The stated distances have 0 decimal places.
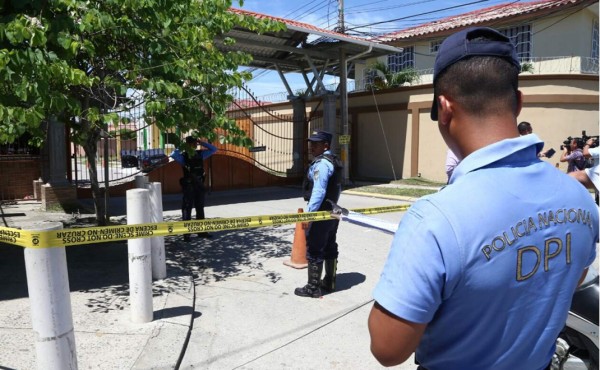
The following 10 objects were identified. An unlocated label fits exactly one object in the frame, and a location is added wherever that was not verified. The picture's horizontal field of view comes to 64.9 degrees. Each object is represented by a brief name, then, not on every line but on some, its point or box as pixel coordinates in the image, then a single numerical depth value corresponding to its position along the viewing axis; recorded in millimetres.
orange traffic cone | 6377
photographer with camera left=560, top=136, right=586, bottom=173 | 9738
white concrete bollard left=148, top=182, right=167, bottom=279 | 5383
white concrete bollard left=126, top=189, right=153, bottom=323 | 4203
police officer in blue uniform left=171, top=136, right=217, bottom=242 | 7840
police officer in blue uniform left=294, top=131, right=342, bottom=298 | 5066
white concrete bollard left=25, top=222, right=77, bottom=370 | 2797
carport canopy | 13672
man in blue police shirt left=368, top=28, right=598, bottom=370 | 1156
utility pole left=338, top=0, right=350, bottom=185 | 15305
